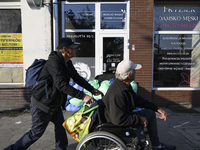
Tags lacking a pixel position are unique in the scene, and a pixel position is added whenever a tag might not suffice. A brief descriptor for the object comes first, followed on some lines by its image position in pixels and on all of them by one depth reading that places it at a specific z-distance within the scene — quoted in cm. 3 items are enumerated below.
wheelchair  247
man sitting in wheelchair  244
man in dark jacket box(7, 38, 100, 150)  261
